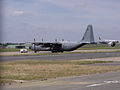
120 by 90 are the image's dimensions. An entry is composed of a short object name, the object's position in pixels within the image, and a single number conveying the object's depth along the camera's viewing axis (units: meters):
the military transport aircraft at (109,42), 105.99
